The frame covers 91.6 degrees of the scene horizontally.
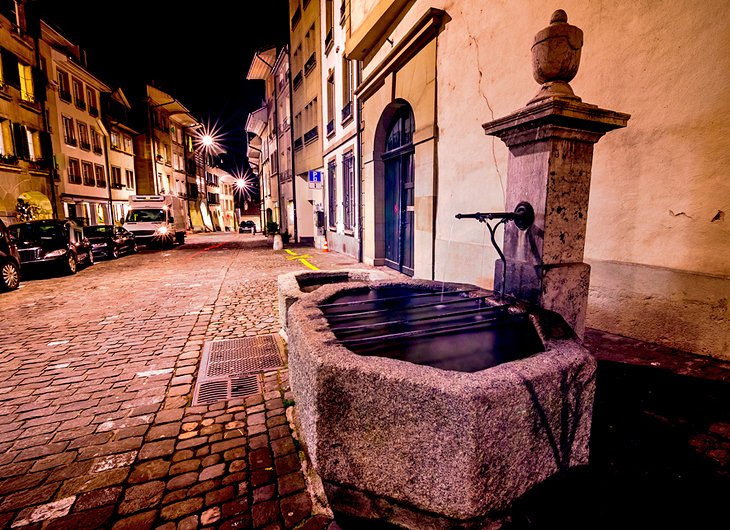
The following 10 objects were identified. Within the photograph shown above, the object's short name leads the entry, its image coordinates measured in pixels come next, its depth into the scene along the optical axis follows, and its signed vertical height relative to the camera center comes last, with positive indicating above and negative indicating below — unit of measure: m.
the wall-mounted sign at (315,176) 17.23 +1.85
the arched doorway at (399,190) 9.32 +0.66
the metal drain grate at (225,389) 3.57 -1.82
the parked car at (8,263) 8.76 -1.18
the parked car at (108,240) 14.92 -1.08
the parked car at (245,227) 42.59 -1.47
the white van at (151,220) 20.17 -0.27
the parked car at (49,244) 10.44 -0.87
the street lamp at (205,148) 54.49 +10.60
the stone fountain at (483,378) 1.77 -0.92
